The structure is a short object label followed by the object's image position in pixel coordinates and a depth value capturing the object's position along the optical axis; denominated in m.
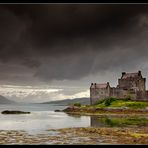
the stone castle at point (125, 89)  82.44
